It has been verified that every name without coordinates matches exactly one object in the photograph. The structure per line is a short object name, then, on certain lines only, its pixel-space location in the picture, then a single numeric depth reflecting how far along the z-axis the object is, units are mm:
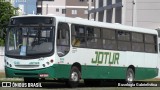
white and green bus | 22750
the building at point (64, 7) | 135625
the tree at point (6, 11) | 76562
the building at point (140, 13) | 70500
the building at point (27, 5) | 132250
